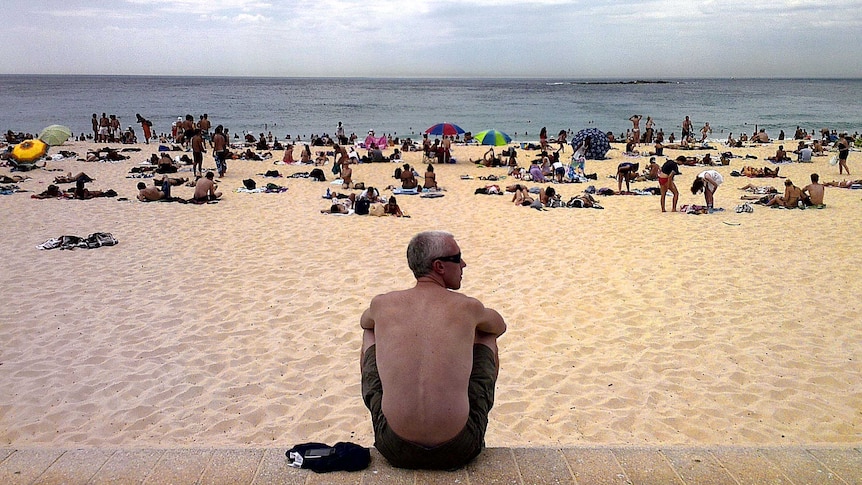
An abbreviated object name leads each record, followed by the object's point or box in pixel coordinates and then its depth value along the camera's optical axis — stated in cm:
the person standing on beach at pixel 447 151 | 2122
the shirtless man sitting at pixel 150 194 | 1325
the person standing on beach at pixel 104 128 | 2666
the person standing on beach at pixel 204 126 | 2361
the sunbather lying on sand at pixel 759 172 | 1781
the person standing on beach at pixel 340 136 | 2647
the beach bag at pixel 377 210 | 1224
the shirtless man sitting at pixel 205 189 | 1341
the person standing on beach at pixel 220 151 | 1730
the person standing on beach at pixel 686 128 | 2886
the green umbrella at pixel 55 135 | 2052
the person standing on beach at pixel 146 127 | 2607
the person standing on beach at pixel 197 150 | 1725
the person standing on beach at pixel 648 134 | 2980
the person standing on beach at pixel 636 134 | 2875
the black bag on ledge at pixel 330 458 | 286
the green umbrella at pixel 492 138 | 2066
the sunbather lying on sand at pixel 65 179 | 1520
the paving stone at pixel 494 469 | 277
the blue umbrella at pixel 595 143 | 2131
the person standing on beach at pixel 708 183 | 1296
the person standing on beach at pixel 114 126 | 2755
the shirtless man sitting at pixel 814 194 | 1288
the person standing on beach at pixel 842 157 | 1838
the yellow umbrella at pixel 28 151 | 1714
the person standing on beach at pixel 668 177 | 1249
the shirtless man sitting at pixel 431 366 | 269
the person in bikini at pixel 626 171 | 1505
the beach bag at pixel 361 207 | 1226
